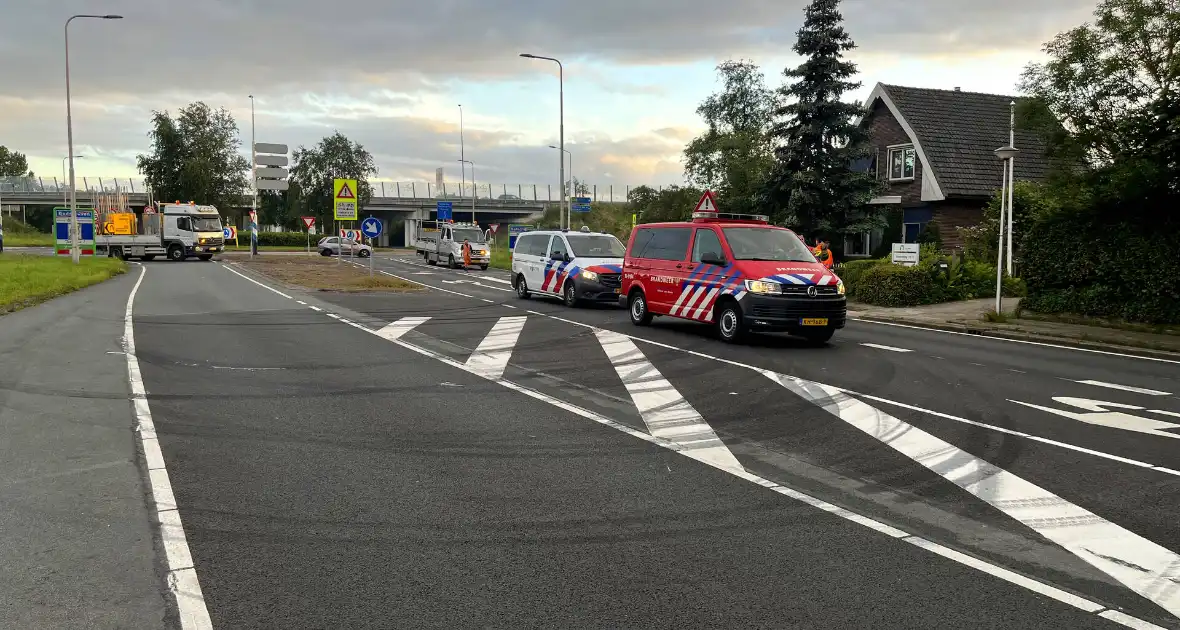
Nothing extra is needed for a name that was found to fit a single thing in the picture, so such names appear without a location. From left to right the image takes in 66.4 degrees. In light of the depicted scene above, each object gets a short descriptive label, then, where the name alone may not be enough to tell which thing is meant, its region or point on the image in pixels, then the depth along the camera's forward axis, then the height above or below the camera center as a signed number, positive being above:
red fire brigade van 13.22 -0.49
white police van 20.17 -0.43
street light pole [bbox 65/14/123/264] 36.81 +0.68
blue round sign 29.77 +0.67
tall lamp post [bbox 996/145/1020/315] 17.52 +1.41
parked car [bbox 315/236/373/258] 60.26 -0.06
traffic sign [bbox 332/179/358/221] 27.84 +1.48
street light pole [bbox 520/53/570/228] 38.94 +6.39
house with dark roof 33.44 +3.55
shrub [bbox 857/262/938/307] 21.89 -0.94
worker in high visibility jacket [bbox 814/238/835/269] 20.81 -0.14
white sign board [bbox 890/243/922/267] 23.16 -0.15
